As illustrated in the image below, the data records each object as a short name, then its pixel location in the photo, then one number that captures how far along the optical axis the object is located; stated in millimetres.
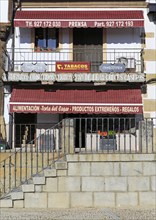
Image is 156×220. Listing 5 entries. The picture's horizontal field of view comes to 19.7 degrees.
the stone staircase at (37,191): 12500
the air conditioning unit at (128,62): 20359
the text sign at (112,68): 19953
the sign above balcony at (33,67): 20078
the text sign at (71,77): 19922
